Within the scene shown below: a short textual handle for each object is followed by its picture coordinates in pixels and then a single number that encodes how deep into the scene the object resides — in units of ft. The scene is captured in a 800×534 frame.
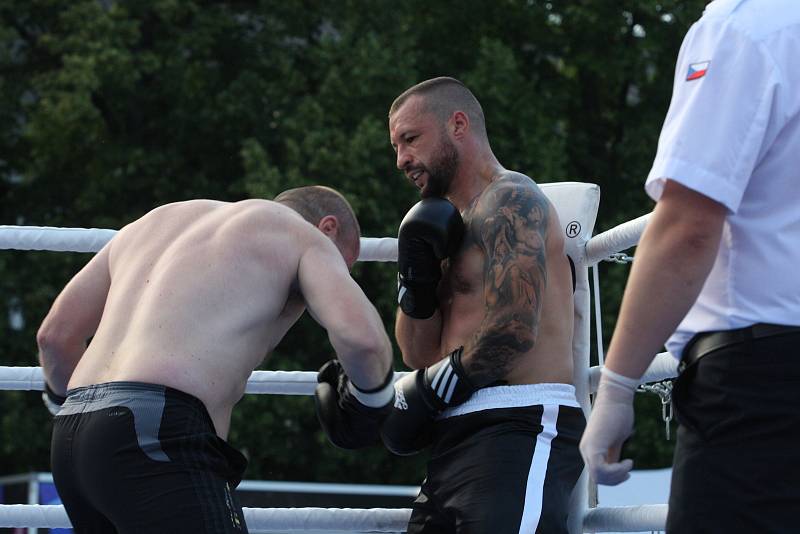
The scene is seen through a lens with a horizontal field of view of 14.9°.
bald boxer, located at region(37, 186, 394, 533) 17.98
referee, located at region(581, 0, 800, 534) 16.30
